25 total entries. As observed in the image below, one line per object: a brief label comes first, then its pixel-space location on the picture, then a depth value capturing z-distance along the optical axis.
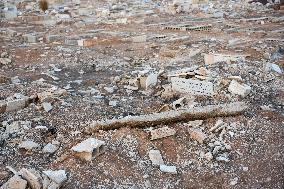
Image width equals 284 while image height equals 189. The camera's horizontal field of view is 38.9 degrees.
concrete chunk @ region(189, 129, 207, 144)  6.18
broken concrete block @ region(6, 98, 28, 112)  7.32
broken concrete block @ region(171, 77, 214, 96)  7.66
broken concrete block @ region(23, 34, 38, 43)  13.64
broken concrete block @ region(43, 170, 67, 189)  5.05
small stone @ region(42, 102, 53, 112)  7.23
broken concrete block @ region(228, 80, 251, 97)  7.52
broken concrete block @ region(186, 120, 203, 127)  6.53
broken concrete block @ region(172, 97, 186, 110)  7.34
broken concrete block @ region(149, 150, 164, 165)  5.78
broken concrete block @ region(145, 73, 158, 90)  8.52
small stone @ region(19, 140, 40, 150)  5.95
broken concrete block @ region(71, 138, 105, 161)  5.64
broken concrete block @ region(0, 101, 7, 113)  7.24
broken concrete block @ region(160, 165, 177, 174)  5.60
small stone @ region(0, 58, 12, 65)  10.91
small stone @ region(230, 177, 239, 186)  5.43
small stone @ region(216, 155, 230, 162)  5.83
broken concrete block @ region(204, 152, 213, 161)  5.82
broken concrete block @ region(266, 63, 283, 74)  8.96
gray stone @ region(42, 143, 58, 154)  5.91
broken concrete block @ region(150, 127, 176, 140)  6.17
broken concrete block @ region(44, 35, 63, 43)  13.65
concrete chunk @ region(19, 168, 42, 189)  5.02
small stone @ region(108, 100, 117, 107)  7.72
